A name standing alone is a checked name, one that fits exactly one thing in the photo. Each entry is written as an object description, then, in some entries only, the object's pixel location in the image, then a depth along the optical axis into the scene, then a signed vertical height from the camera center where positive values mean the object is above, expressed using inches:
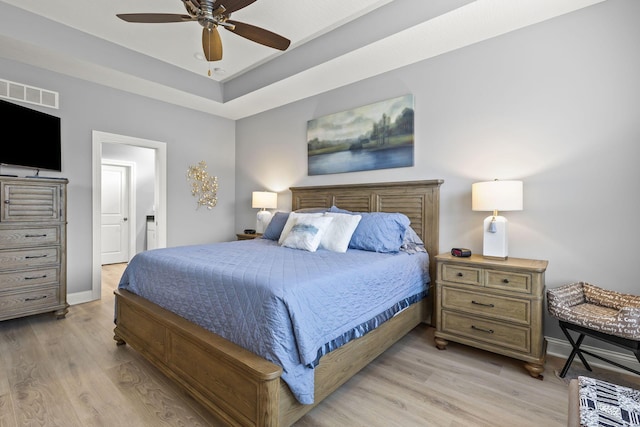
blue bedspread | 56.7 -20.1
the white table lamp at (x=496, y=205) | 88.5 +1.3
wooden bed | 54.5 -34.3
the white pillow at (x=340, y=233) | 105.4 -8.7
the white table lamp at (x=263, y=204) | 168.2 +2.3
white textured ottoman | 37.6 -26.2
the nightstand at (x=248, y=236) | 169.9 -16.0
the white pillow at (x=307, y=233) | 105.8 -8.8
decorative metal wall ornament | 184.1 +14.3
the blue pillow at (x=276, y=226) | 135.4 -8.3
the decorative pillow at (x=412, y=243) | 111.9 -12.8
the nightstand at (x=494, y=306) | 81.7 -28.4
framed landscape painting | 125.3 +32.3
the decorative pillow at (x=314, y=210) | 135.4 -0.7
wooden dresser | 109.4 -15.2
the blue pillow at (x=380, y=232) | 105.4 -8.5
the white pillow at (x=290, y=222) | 119.0 -5.9
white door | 234.4 -5.3
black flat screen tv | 112.5 +27.3
